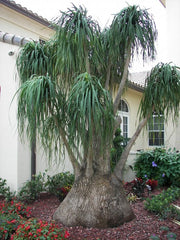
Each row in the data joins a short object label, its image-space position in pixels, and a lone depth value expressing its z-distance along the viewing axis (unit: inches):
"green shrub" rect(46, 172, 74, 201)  220.2
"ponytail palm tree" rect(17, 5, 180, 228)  138.7
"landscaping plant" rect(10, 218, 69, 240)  132.3
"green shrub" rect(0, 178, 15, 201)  211.0
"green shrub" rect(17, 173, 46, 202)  215.6
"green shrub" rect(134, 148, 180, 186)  302.4
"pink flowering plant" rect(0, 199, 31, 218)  174.8
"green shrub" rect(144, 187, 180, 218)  189.2
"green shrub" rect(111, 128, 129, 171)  327.6
